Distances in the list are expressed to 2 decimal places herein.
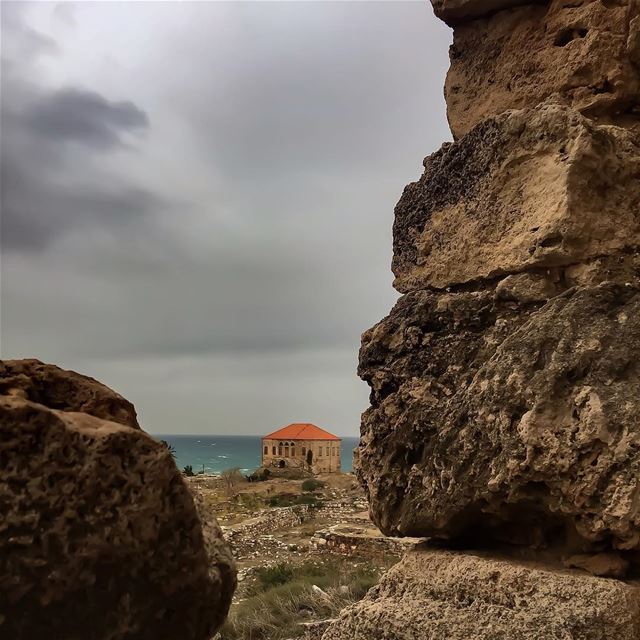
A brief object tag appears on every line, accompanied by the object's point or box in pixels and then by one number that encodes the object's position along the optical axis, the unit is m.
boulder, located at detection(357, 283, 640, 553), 2.61
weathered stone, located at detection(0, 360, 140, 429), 2.12
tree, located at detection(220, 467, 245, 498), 32.56
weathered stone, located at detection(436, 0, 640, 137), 3.44
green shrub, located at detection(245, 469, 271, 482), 36.88
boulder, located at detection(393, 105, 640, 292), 3.08
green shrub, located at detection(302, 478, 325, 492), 32.44
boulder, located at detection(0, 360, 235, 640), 1.77
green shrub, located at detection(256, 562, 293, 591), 11.52
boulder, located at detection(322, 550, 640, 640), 2.52
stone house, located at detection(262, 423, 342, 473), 53.09
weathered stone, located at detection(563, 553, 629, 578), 2.67
